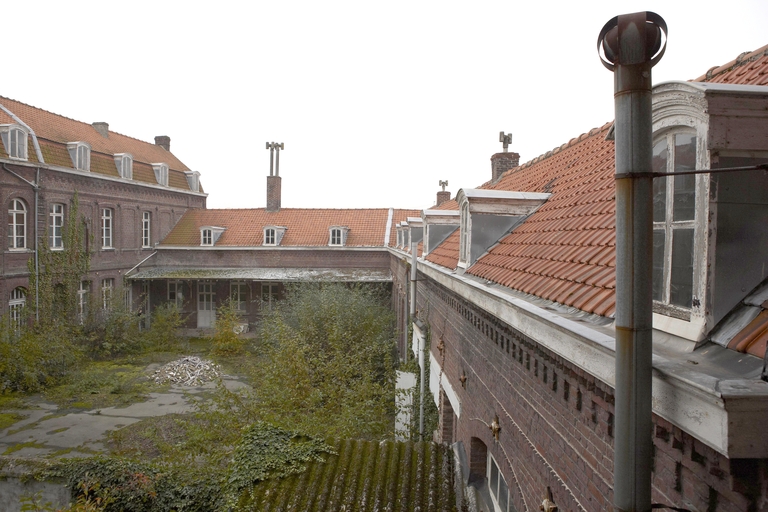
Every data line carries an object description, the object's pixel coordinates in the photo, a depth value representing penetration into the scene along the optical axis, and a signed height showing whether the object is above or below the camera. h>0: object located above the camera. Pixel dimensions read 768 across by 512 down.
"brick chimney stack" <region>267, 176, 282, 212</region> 28.92 +3.06
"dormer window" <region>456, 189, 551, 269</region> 6.13 +0.39
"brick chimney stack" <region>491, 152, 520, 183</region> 13.68 +2.24
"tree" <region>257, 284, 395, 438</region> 8.84 -2.68
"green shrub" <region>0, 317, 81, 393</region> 16.08 -3.70
